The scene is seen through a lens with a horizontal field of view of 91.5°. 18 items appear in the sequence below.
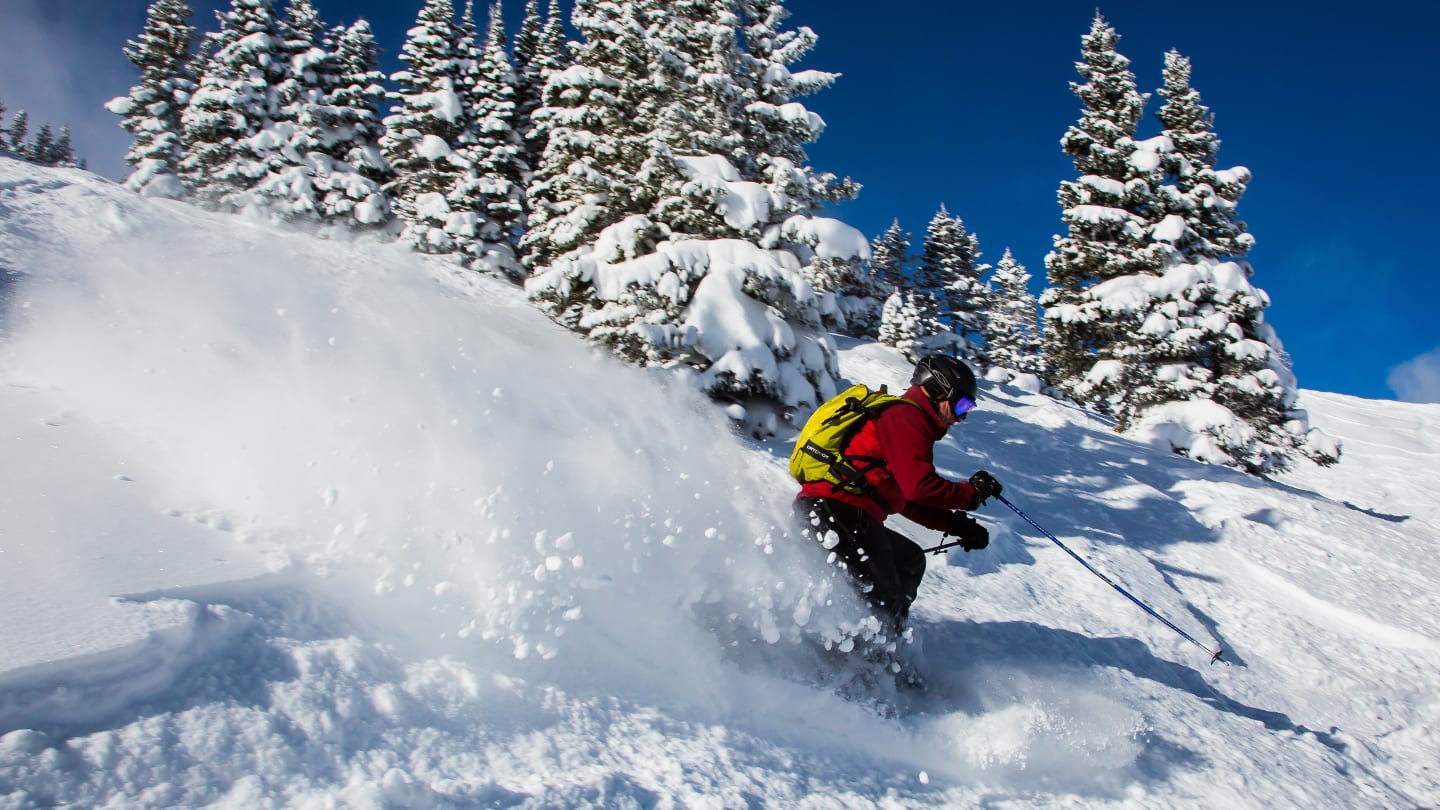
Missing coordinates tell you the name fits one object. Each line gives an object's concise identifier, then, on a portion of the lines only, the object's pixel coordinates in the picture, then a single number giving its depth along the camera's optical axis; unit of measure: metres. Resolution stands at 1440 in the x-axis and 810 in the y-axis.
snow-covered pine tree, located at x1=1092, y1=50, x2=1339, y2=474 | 16.95
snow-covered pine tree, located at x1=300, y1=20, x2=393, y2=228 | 26.91
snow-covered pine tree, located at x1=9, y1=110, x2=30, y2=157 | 75.62
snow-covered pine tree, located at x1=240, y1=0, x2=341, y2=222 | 26.03
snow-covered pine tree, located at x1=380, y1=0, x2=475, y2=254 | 25.80
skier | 4.73
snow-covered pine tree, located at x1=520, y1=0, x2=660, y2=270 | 14.59
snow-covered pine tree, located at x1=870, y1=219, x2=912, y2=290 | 40.84
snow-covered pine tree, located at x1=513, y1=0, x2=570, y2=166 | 28.31
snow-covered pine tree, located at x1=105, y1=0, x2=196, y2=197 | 29.72
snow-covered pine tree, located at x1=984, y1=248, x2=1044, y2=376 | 45.44
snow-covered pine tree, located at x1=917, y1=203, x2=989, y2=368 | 38.84
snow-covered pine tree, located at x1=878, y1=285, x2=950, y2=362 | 35.06
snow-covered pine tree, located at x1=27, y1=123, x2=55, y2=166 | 74.50
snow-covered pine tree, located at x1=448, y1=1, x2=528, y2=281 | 25.22
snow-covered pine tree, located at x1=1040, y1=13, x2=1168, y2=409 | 19.14
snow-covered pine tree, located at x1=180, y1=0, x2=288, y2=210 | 26.48
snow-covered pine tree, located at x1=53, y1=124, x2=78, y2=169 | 74.56
